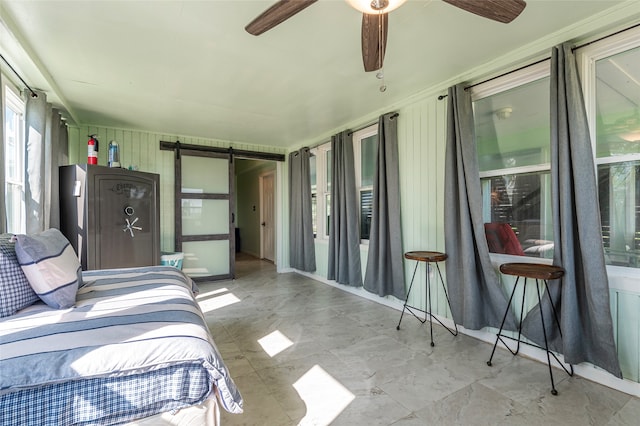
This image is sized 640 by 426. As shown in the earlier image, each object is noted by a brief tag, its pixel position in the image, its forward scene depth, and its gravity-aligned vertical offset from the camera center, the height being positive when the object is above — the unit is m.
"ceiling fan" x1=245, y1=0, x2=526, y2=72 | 1.41 +1.01
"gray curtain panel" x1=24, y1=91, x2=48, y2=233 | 2.62 +0.48
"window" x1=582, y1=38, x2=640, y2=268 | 1.94 +0.48
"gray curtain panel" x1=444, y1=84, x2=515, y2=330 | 2.55 -0.19
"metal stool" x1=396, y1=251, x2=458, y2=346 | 2.70 -0.58
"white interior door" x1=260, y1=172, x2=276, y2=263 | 6.98 -0.02
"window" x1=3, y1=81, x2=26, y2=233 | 2.66 +0.56
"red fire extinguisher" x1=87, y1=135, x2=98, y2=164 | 3.61 +0.83
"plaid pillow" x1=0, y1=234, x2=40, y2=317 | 1.36 -0.31
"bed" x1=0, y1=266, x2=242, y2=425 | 0.98 -0.53
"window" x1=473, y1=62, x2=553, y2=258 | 2.40 +0.44
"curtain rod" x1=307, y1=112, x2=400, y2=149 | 3.49 +1.20
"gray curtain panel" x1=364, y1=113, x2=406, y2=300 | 3.45 -0.12
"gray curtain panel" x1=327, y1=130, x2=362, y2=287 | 4.17 -0.08
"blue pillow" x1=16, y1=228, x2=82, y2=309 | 1.46 -0.27
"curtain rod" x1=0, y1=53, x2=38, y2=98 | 2.34 +1.25
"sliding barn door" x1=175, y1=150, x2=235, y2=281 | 5.00 +0.04
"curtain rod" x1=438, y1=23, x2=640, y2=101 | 1.95 +1.18
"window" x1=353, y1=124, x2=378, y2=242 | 4.11 +0.61
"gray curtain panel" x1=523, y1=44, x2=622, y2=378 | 1.90 -0.15
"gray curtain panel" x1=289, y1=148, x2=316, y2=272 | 5.23 +0.01
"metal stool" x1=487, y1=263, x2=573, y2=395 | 1.95 -0.43
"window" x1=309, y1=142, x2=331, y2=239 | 5.02 +0.41
